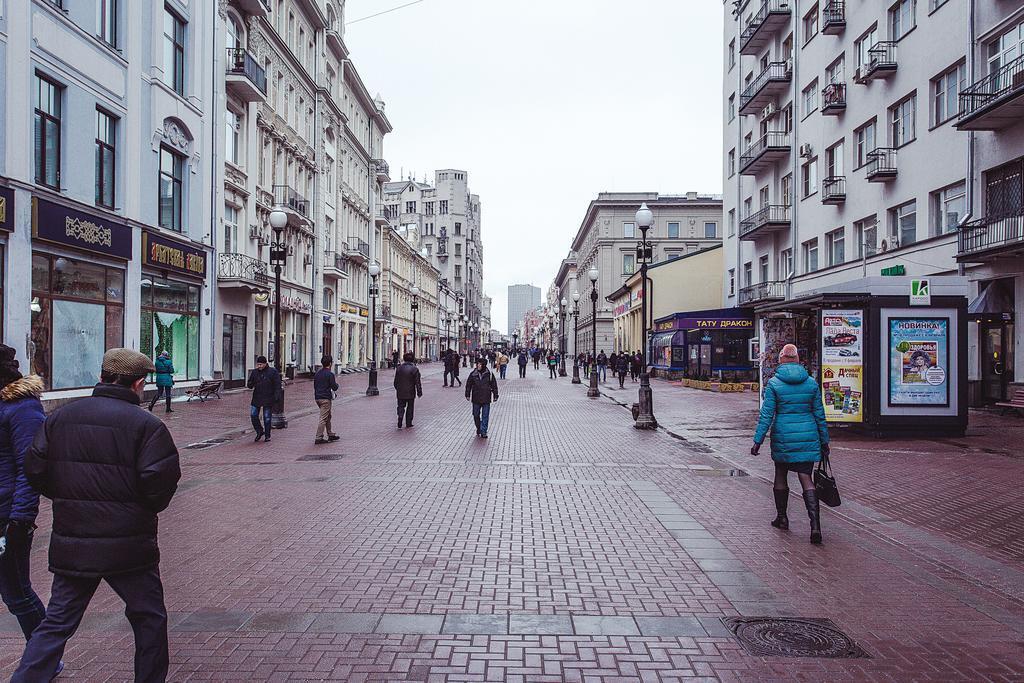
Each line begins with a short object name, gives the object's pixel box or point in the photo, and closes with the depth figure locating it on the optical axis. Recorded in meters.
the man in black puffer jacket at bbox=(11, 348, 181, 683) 3.36
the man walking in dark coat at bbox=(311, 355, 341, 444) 13.87
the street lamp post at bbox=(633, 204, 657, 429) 16.86
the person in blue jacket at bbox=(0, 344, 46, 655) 3.90
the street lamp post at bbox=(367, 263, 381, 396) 27.69
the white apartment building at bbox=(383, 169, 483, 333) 115.75
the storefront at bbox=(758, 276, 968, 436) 14.44
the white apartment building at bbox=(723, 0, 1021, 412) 21.73
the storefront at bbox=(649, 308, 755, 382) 36.09
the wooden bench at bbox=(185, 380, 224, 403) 23.45
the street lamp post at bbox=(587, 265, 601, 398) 27.92
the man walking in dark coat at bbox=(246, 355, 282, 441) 14.39
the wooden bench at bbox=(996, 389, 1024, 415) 18.52
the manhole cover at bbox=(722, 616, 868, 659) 4.39
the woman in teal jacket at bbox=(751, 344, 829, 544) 7.12
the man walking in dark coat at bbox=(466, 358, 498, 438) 14.74
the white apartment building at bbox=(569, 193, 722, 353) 72.44
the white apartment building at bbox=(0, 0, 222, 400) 16.50
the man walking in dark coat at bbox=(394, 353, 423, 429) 16.36
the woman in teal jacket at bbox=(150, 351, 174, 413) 19.70
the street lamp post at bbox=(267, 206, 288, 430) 16.47
